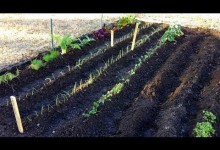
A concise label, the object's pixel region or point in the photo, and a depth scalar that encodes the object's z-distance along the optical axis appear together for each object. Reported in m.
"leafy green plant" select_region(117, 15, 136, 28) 8.31
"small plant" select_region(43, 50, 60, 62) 6.11
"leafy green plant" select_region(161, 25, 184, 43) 7.33
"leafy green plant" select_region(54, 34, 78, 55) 6.37
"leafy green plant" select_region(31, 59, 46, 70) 5.80
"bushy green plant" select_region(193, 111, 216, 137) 4.15
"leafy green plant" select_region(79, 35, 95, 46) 6.85
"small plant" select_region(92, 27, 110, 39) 7.46
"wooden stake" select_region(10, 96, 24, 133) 4.09
